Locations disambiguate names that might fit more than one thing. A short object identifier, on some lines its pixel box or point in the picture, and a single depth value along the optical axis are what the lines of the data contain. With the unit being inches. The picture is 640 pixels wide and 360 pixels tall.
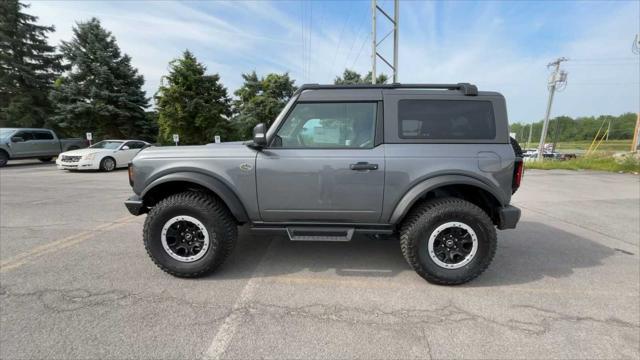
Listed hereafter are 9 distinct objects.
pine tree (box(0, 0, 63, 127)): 837.8
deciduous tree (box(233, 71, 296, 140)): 1171.3
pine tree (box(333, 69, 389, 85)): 1408.2
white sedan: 456.8
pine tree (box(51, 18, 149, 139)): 774.5
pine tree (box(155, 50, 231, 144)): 879.7
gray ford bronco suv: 111.5
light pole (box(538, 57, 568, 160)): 779.5
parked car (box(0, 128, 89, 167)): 526.0
